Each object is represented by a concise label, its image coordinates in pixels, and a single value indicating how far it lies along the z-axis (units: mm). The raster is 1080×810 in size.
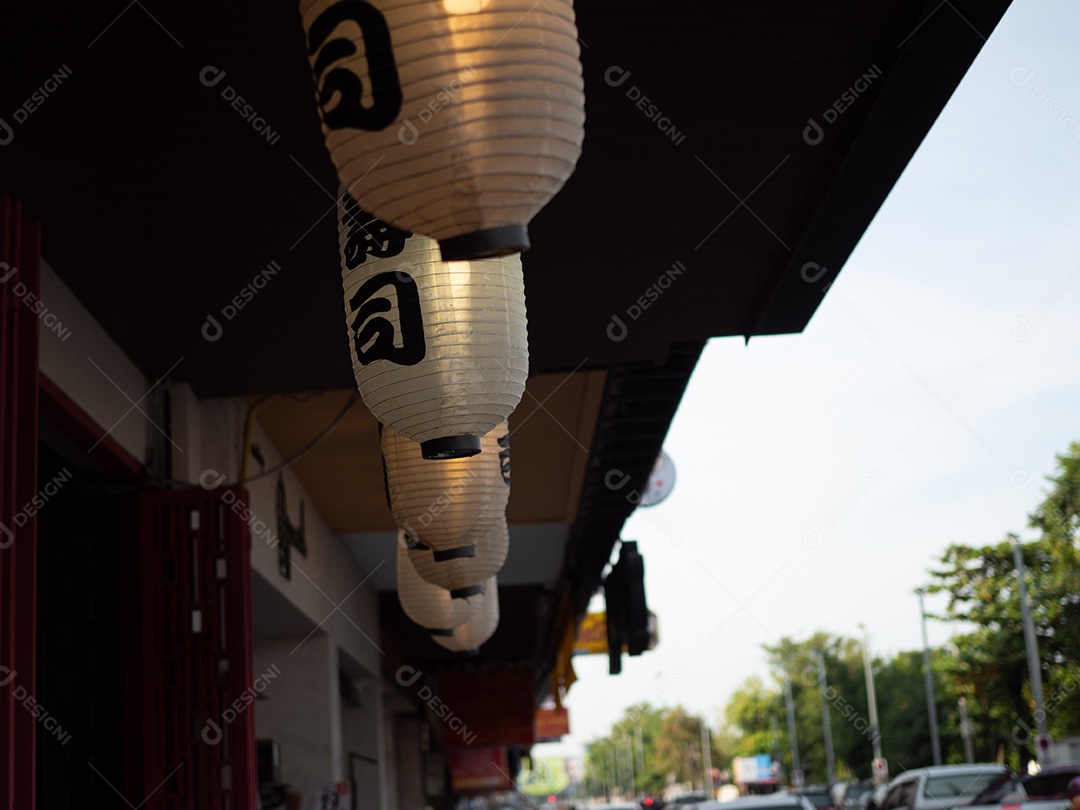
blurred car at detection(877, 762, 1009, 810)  15523
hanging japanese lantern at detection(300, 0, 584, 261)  2406
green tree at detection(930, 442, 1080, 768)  36406
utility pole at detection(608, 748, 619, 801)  133750
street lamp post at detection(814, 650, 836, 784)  60969
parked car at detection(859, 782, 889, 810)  18673
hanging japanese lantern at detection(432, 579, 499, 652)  7828
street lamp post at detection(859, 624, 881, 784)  56019
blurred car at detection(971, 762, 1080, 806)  13602
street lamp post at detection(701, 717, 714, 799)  96069
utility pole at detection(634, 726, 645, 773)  129800
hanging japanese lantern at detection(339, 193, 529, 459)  3469
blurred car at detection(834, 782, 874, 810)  45672
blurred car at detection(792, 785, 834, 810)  30714
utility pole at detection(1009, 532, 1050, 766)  28047
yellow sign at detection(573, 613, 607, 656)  18344
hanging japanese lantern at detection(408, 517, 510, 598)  5672
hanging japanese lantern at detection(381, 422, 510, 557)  4969
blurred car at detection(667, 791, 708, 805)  36438
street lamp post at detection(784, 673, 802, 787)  67069
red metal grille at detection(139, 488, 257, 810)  6383
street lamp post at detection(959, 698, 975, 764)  43006
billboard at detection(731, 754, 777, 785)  64375
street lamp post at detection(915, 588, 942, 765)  47156
